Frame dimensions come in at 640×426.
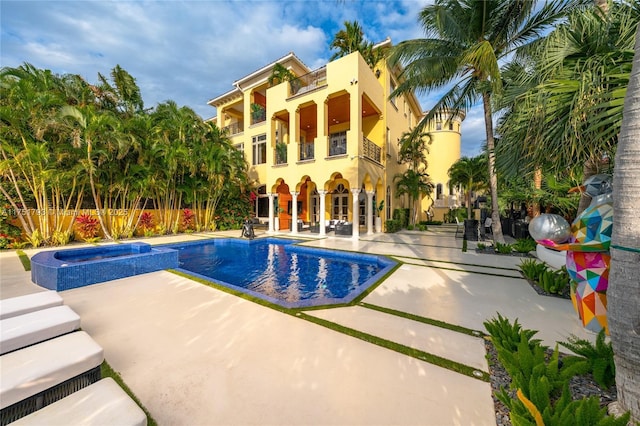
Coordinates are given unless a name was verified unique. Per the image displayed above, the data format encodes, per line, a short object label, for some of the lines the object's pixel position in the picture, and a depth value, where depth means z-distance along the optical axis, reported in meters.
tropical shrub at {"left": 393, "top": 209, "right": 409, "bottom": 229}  19.11
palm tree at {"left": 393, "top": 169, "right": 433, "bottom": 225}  18.75
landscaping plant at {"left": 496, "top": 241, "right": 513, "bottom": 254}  9.45
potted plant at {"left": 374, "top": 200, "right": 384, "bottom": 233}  16.62
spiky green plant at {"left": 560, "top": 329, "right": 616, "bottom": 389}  2.30
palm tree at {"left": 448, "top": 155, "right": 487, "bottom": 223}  17.92
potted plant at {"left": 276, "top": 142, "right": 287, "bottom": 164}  16.80
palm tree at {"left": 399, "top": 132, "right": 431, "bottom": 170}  19.75
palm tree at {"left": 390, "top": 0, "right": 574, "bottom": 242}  8.83
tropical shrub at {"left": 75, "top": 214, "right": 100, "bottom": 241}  12.05
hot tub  5.56
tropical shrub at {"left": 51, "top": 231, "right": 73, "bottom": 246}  11.16
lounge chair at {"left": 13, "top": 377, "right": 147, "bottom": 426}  1.66
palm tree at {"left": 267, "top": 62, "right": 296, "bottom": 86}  16.53
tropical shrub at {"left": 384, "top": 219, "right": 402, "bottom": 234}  17.06
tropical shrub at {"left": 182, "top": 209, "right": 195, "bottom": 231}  16.84
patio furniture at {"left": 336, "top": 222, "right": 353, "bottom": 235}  14.93
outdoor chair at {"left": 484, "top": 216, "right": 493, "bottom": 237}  13.45
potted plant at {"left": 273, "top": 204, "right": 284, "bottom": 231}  17.38
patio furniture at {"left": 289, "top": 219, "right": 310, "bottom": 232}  17.83
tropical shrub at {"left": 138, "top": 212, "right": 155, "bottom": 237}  14.39
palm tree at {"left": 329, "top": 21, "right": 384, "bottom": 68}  15.26
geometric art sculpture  3.03
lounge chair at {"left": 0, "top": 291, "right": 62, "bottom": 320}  3.29
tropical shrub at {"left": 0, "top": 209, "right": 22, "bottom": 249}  10.14
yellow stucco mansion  13.66
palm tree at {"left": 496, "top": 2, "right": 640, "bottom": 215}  3.28
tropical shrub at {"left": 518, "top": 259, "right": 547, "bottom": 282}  6.04
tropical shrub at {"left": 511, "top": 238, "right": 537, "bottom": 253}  9.48
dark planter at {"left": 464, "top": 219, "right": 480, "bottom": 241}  13.54
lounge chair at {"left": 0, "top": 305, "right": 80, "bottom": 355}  2.57
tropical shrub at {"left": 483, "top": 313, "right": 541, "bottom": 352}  2.84
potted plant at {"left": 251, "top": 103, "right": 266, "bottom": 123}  19.69
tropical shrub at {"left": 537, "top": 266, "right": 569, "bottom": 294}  5.09
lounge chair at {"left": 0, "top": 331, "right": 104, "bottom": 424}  1.95
